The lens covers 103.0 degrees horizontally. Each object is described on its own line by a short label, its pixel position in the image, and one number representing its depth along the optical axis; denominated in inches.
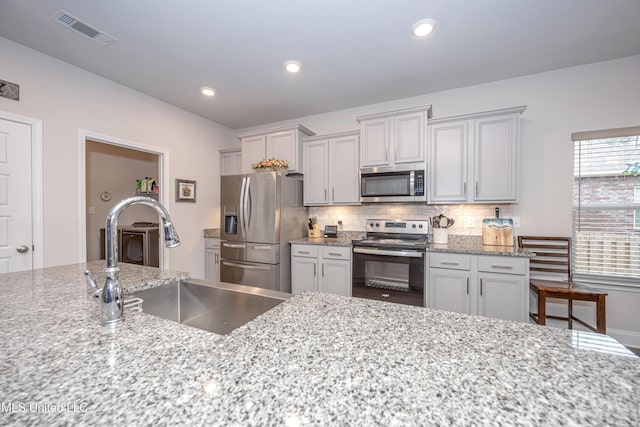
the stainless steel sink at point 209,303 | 47.8
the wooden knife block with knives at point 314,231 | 134.0
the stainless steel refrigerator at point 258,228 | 119.8
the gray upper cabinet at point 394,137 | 110.6
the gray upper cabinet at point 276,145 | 134.7
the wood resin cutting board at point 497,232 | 101.3
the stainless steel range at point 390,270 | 98.0
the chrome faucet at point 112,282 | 30.9
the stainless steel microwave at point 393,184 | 111.0
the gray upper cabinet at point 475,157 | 98.8
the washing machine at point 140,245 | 153.8
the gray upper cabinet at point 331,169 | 126.5
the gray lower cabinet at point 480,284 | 86.5
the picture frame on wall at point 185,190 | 139.8
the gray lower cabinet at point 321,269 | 111.9
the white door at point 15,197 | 84.8
